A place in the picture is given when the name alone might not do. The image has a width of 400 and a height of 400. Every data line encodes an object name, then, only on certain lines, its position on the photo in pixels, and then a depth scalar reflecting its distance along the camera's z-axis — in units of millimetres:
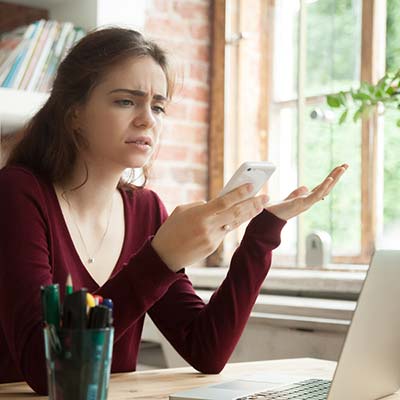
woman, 2084
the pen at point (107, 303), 1633
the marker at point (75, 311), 1600
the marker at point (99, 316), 1606
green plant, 2650
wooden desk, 1945
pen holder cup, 1605
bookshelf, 3090
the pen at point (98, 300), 1651
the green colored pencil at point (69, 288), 1622
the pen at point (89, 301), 1617
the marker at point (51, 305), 1609
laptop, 1735
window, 3261
